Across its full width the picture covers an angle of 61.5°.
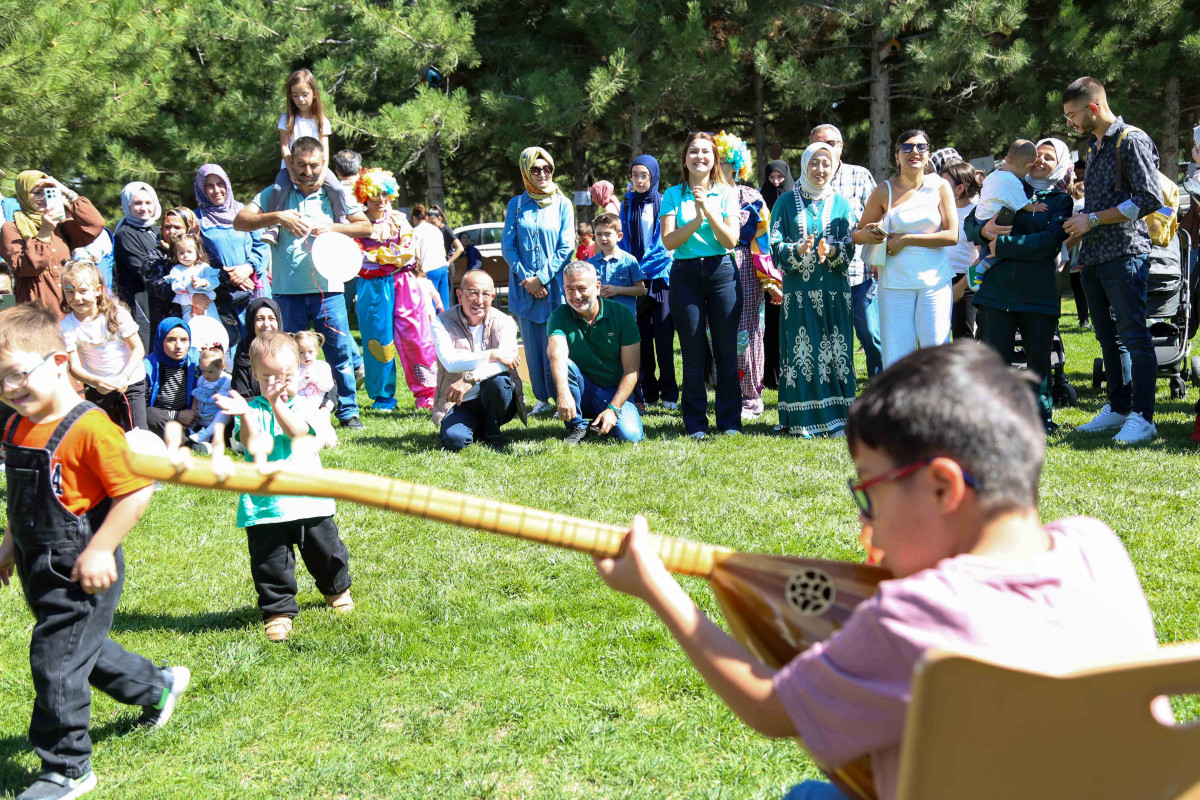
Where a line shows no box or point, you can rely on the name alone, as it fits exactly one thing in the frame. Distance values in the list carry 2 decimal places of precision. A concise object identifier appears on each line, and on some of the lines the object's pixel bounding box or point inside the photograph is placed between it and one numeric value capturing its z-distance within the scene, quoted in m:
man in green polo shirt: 7.31
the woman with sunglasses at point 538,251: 8.68
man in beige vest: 7.35
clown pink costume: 9.02
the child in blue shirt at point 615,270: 8.62
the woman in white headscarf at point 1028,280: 6.69
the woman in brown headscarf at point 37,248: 8.28
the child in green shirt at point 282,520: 3.95
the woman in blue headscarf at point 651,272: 8.85
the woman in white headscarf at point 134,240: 8.71
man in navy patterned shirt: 6.26
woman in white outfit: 6.66
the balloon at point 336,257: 7.77
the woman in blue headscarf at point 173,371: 7.71
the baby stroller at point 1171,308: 7.73
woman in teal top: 7.12
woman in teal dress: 7.24
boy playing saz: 1.43
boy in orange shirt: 2.94
